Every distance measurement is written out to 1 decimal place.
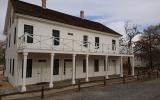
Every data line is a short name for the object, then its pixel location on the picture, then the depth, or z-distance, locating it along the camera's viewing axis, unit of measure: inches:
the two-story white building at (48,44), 622.5
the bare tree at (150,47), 1387.8
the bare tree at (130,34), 1299.2
